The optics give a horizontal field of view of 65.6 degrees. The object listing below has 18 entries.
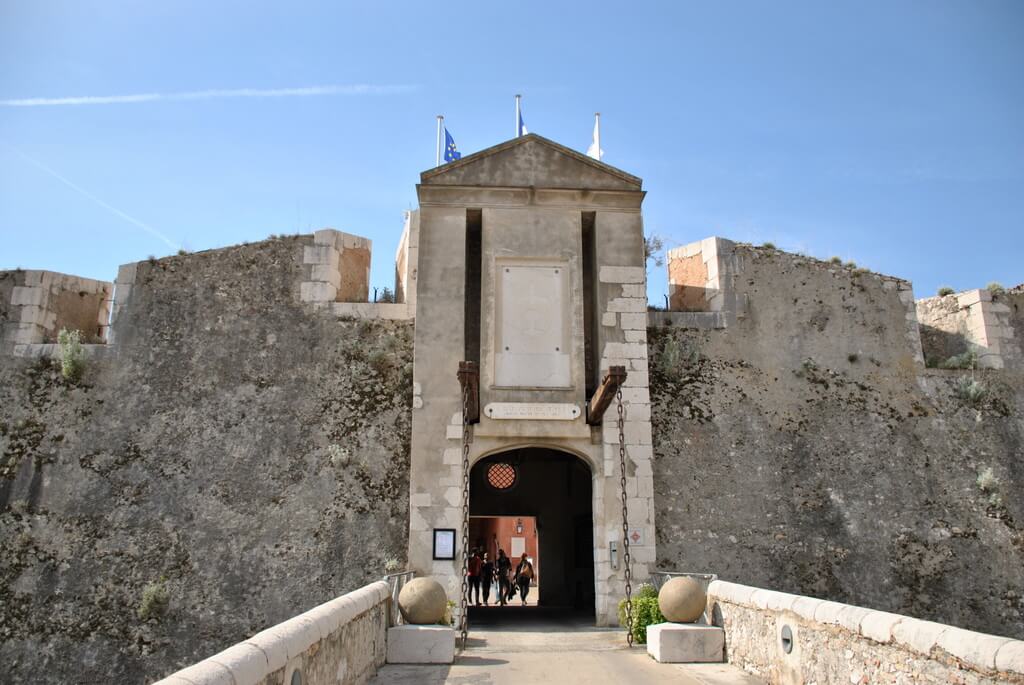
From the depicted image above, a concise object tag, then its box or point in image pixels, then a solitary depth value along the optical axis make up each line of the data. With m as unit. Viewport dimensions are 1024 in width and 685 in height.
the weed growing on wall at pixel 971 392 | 14.15
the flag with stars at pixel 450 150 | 17.94
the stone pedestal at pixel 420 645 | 8.75
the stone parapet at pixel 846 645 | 4.57
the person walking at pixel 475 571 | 19.55
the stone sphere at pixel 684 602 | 9.18
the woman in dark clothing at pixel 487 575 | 19.28
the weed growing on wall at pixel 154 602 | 11.52
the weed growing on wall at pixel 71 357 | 13.38
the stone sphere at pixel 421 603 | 9.07
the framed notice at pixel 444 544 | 11.70
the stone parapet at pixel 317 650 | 4.35
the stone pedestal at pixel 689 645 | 8.77
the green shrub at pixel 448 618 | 9.41
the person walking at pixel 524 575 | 20.33
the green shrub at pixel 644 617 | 9.80
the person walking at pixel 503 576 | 19.33
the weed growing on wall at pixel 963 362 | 14.61
